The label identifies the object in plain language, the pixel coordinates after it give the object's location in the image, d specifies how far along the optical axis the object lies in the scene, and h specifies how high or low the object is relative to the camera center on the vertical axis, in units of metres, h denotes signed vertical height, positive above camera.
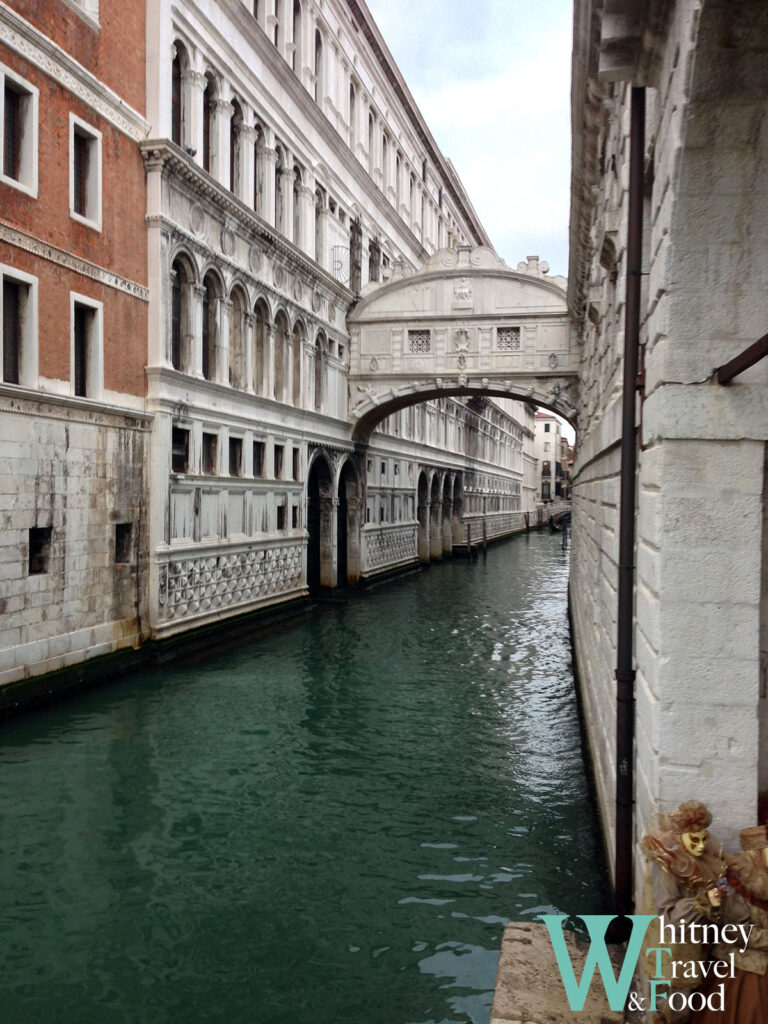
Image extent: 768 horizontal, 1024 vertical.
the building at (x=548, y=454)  91.81 +4.16
